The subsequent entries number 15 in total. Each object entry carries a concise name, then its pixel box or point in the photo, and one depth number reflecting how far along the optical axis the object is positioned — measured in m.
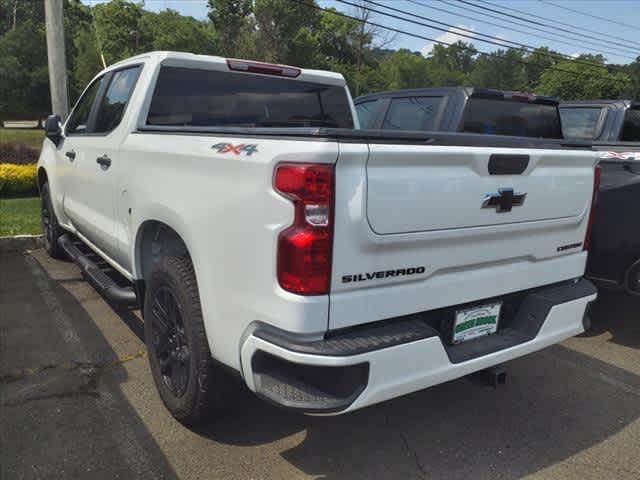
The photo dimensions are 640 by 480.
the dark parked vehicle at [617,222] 3.86
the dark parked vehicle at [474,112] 4.96
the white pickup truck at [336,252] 2.04
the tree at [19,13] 59.59
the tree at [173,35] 41.78
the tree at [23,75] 41.31
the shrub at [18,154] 10.85
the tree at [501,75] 88.19
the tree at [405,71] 70.59
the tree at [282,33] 40.33
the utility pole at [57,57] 8.46
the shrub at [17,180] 9.21
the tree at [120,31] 42.09
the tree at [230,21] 40.34
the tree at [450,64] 86.56
